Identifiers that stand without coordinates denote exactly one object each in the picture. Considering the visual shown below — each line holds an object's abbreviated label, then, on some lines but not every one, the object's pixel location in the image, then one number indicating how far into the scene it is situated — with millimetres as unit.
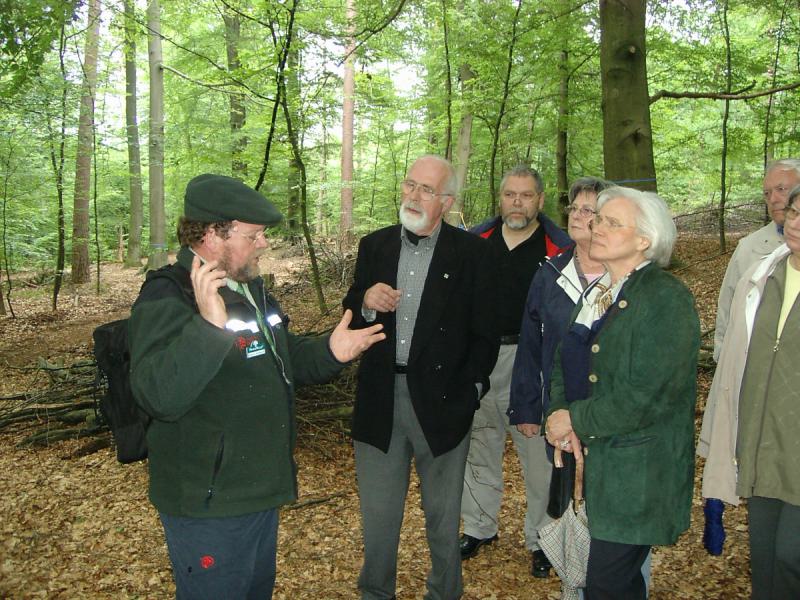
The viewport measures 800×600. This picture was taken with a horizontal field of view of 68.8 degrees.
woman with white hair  2184
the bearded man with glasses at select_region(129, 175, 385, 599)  1800
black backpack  2004
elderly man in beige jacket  3520
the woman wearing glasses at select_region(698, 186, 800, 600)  2338
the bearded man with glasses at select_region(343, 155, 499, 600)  2934
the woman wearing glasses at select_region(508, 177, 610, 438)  3125
